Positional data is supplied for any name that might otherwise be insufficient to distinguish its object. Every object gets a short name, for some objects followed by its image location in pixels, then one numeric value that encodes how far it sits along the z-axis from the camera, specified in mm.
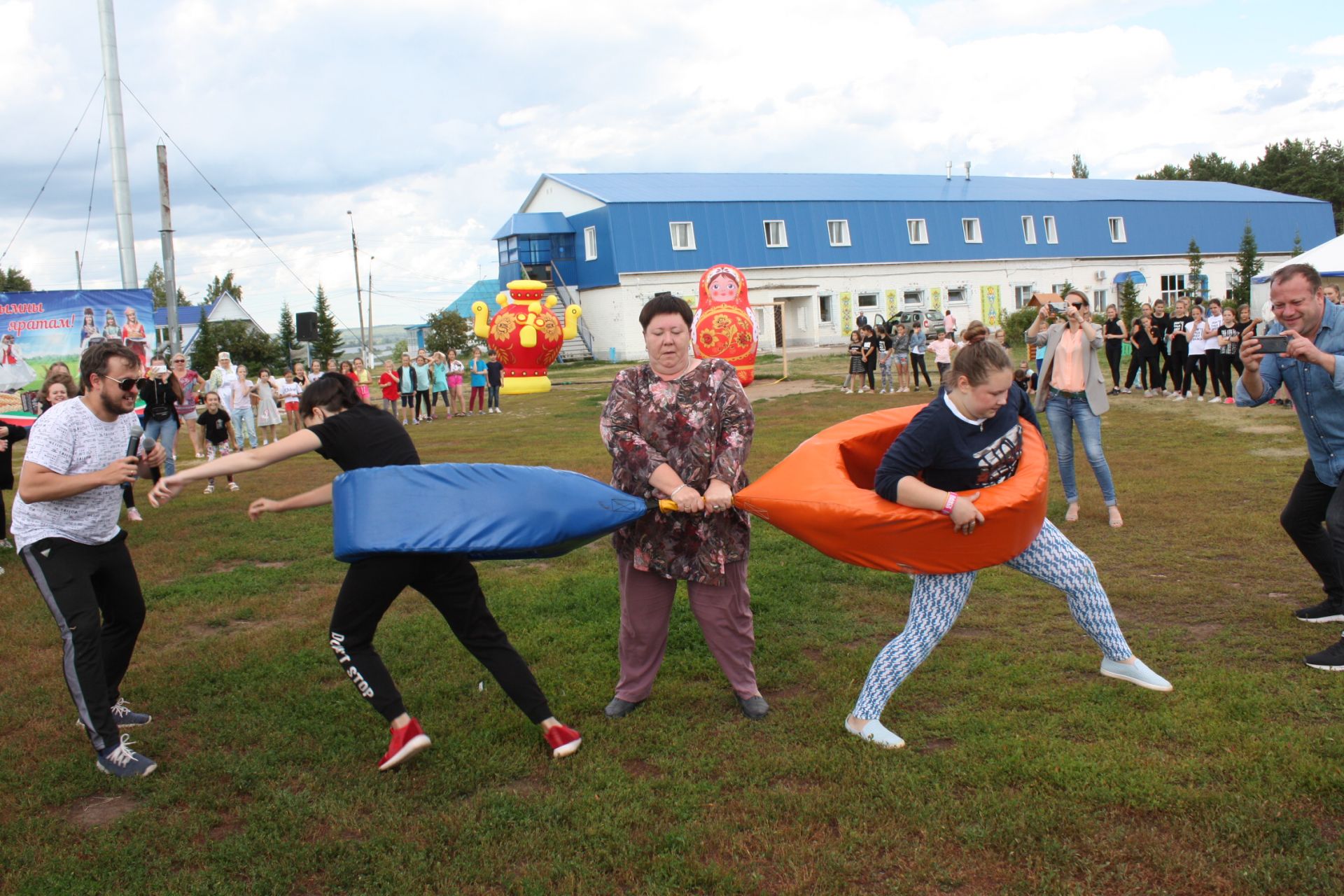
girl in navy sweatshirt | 4227
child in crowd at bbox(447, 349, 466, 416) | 26016
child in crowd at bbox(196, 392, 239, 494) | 14820
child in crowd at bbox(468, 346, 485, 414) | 25875
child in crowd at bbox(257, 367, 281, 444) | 19266
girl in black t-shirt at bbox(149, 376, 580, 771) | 4371
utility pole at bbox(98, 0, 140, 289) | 23203
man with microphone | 4574
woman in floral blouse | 4719
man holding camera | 5016
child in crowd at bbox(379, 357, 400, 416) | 25312
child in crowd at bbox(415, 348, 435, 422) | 24141
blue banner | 24000
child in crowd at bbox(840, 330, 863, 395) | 23734
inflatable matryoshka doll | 24203
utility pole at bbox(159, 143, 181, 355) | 22469
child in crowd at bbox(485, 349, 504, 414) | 26172
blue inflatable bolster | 4234
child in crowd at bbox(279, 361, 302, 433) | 21734
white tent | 29281
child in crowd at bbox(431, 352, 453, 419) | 24797
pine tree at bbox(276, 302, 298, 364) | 56738
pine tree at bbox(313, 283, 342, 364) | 59656
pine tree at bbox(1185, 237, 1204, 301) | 46644
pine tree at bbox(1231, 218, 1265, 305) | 44062
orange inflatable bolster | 4340
